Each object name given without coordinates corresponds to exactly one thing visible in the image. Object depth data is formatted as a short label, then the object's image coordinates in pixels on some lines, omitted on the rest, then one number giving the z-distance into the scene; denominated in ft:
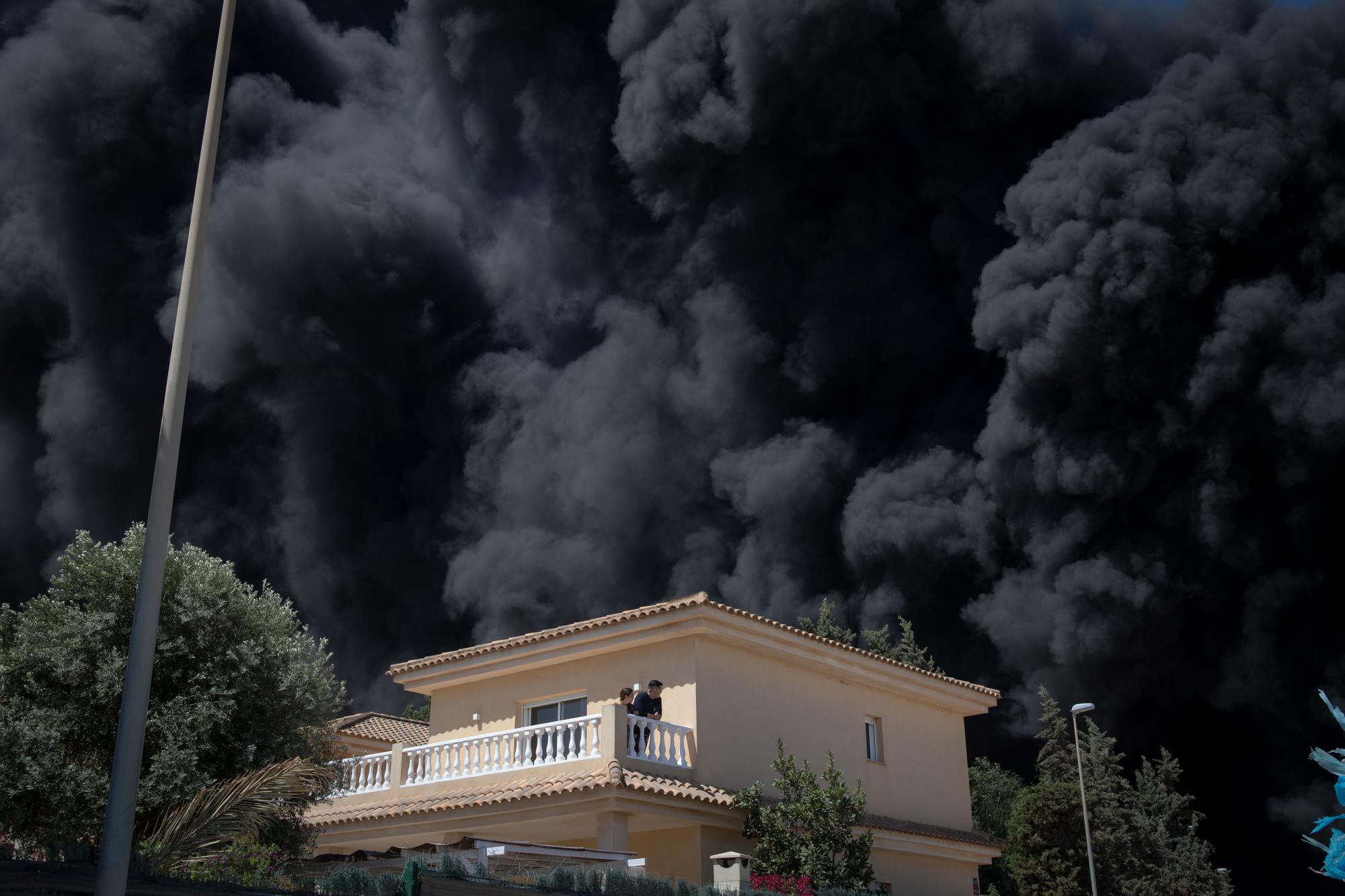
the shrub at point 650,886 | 32.27
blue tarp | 28.32
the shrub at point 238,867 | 25.26
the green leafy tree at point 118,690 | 39.37
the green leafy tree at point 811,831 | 52.85
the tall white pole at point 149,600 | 19.76
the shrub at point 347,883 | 24.09
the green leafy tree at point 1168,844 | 120.37
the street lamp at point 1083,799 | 78.07
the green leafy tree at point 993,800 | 135.85
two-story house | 56.03
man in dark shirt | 59.21
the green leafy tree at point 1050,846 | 85.20
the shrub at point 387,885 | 24.62
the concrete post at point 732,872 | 44.66
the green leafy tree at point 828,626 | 146.30
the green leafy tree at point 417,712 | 171.53
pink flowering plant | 46.47
